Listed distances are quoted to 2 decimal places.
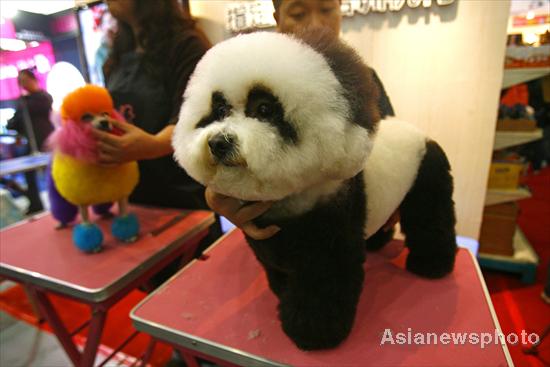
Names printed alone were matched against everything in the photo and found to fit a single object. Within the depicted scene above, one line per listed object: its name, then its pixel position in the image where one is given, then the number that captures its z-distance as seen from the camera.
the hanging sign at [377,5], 0.79
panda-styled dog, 0.38
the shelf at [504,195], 1.30
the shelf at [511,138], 1.20
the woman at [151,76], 0.82
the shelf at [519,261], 1.28
